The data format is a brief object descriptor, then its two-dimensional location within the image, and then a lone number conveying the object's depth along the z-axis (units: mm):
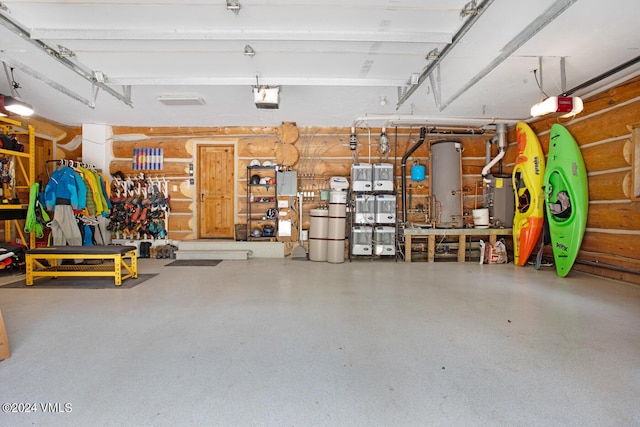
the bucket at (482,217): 6750
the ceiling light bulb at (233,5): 2896
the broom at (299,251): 6941
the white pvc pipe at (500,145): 6957
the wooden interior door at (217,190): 8086
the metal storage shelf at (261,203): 7355
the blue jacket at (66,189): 5805
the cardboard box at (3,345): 2301
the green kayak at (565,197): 5160
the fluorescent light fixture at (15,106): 4500
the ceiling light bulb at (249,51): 3772
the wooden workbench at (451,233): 6641
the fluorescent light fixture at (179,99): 5570
